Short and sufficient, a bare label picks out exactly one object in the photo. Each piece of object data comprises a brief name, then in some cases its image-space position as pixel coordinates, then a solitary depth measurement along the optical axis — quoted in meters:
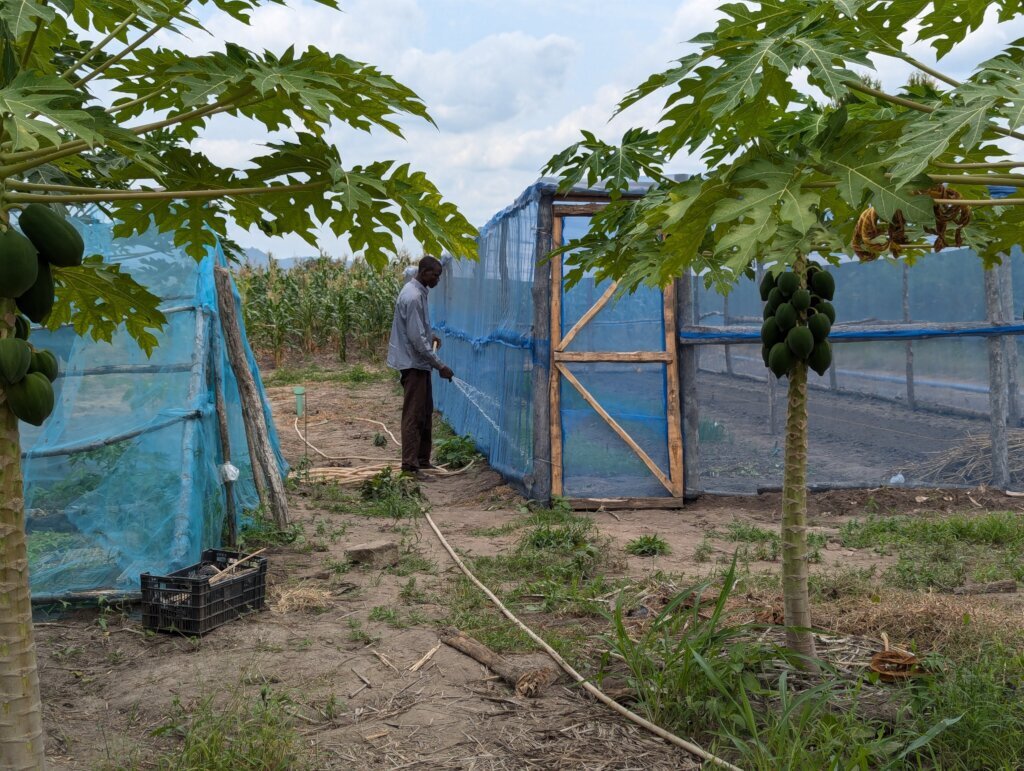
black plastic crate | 5.07
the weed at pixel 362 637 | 5.05
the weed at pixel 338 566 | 6.41
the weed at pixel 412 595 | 5.82
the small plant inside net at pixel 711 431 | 9.31
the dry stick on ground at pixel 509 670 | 4.36
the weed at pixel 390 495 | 8.60
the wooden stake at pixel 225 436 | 6.59
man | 10.46
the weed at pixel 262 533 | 7.05
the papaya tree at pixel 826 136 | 2.54
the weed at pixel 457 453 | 11.36
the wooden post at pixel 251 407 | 6.98
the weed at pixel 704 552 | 6.90
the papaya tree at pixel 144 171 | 2.42
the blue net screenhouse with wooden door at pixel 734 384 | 9.03
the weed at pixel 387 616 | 5.32
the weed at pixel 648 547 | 7.09
